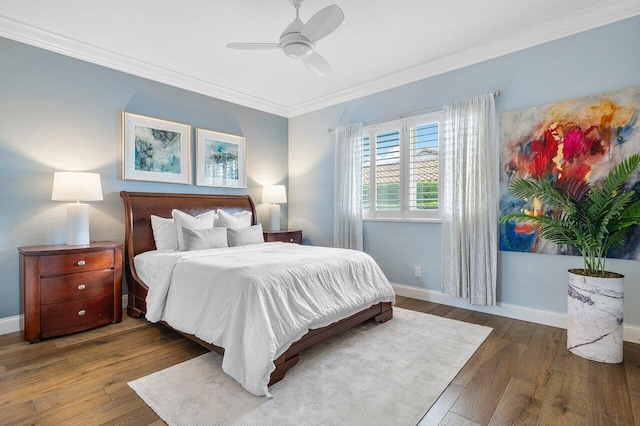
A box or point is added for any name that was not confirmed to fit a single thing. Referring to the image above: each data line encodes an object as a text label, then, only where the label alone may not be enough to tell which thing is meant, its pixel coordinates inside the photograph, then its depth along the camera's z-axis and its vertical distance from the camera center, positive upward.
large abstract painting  2.67 +0.58
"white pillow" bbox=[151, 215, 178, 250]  3.56 -0.29
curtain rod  3.85 +1.23
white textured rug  1.75 -1.16
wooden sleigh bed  2.36 -0.37
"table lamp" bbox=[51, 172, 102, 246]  3.00 +0.12
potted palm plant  2.33 -0.27
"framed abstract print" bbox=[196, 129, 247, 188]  4.38 +0.71
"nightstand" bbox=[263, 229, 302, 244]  4.61 -0.42
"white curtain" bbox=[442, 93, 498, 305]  3.33 +0.08
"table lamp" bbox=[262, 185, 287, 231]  4.93 +0.14
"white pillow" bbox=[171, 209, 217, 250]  3.48 -0.16
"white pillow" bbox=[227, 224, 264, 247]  3.79 -0.35
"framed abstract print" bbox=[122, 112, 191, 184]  3.70 +0.73
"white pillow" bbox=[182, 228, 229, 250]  3.36 -0.34
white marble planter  2.32 -0.84
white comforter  2.02 -0.68
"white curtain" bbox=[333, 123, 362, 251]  4.51 +0.29
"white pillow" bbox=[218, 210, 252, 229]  4.10 -0.15
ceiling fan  2.21 +1.35
